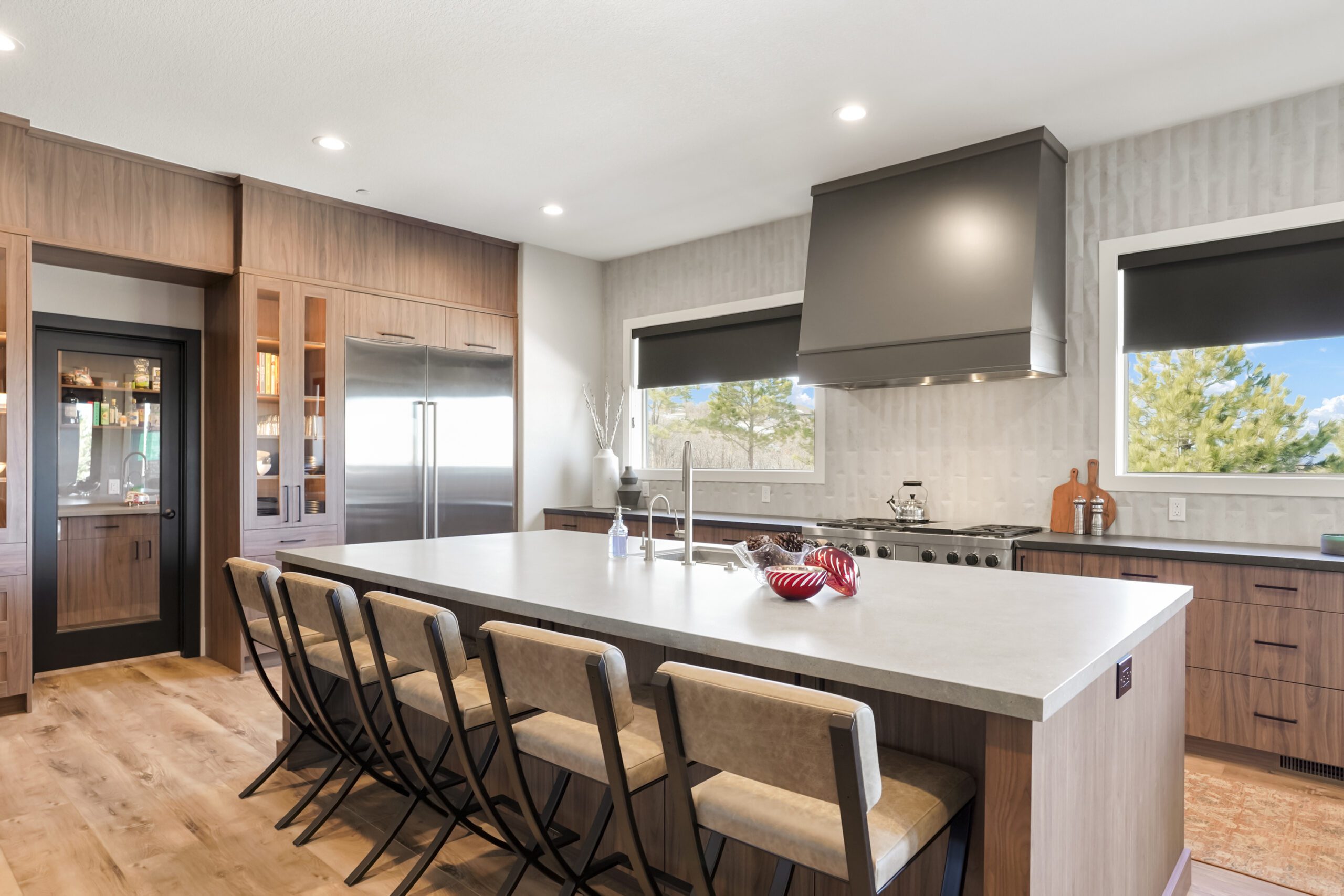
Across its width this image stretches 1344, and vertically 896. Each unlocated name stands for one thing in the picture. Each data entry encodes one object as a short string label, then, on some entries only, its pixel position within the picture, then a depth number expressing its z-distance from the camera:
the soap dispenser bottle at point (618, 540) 2.88
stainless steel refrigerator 4.84
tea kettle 4.35
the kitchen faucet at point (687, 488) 2.62
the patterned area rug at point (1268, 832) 2.30
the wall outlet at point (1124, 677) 1.58
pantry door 4.29
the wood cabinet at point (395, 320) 4.85
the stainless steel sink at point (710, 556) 3.06
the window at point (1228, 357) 3.32
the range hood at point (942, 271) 3.65
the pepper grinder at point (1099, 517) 3.71
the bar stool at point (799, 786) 1.15
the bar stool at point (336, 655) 2.15
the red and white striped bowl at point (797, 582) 1.98
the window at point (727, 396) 5.17
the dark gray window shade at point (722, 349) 5.19
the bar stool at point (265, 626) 2.43
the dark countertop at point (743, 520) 4.43
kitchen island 1.28
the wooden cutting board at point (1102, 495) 3.75
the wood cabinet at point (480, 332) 5.36
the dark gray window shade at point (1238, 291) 3.29
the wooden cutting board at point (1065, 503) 3.85
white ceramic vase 5.85
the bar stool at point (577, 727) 1.44
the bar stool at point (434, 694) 1.81
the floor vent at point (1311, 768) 2.93
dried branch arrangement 6.13
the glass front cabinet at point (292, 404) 4.41
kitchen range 3.57
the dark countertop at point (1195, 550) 2.89
